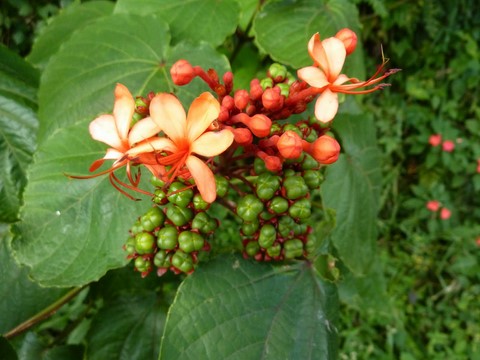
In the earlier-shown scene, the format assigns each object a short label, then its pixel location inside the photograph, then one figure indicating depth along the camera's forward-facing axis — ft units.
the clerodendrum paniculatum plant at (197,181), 0.44
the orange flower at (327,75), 0.43
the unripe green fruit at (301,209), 0.49
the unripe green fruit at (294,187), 0.48
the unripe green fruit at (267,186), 0.48
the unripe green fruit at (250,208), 0.49
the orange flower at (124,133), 0.41
